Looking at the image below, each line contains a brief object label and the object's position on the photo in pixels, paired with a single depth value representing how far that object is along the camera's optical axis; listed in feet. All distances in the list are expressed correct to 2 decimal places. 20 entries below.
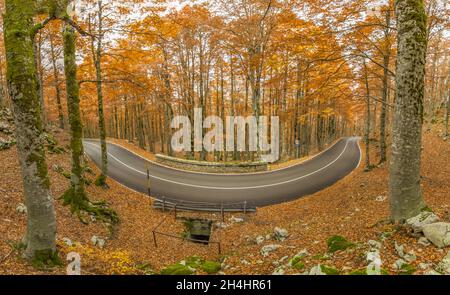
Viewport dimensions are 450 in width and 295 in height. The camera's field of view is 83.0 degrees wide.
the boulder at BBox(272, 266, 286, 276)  19.27
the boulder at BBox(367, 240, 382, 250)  18.01
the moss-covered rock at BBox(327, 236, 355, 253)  20.13
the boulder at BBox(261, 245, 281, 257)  26.00
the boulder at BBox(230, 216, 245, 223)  42.71
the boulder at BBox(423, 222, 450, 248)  16.03
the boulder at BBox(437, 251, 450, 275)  13.77
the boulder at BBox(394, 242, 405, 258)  16.42
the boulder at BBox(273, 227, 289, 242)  31.07
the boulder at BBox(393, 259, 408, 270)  15.12
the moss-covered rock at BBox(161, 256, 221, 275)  22.04
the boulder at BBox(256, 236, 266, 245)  32.22
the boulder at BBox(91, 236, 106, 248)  27.93
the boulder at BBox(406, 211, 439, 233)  17.85
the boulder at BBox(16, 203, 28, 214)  27.20
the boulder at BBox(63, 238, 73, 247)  23.51
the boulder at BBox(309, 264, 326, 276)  15.83
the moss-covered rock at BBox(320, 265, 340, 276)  15.76
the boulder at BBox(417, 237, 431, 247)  16.62
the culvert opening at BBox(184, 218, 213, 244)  40.83
